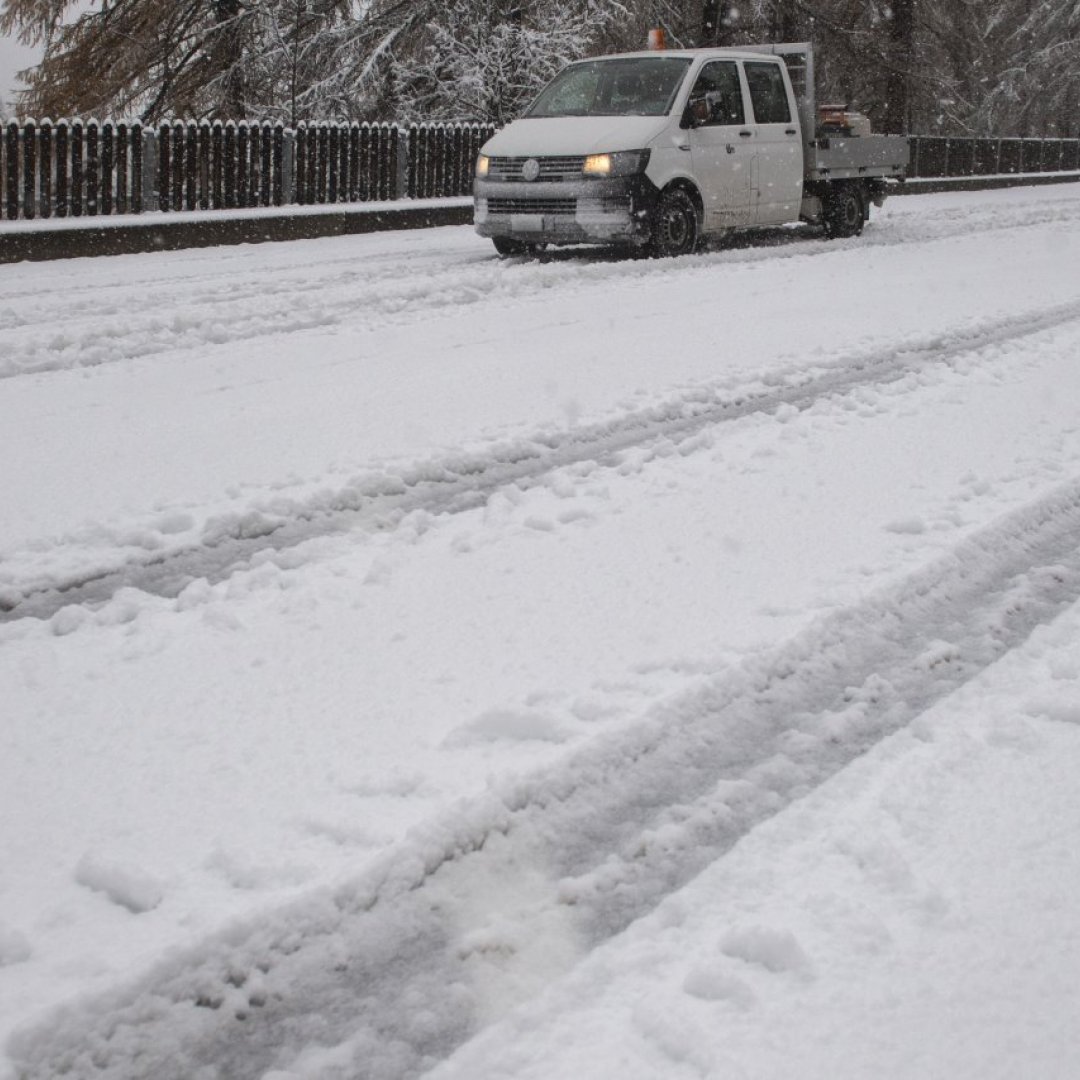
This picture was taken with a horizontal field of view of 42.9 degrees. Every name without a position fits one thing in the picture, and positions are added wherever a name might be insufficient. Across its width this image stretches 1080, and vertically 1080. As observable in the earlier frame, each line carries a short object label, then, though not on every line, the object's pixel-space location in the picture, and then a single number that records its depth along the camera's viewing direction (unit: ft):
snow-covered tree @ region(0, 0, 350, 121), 86.58
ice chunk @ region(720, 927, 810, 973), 7.43
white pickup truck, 40.68
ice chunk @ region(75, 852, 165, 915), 7.89
